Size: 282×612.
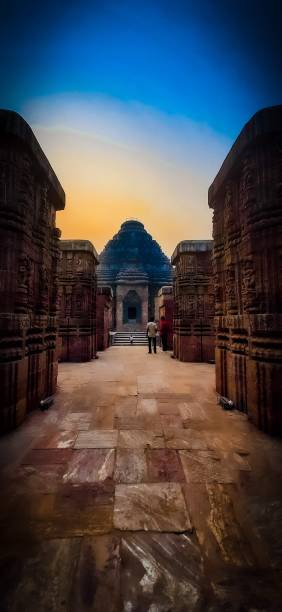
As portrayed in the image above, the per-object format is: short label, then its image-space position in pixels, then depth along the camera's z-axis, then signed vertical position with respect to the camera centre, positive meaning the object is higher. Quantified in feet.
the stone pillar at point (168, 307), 42.06 +1.98
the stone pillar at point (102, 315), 41.63 +0.71
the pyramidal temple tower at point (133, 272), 94.63 +23.81
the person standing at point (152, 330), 37.19 -1.82
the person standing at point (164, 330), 41.67 -2.05
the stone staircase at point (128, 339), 59.31 -5.35
